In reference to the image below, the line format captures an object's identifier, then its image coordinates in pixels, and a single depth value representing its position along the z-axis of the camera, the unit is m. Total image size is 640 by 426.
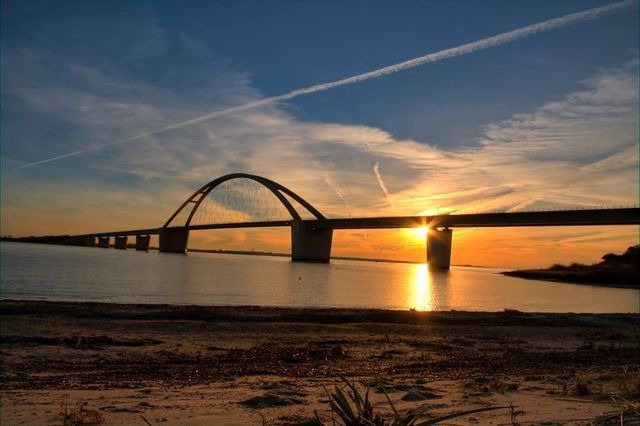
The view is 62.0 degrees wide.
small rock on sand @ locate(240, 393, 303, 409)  6.60
